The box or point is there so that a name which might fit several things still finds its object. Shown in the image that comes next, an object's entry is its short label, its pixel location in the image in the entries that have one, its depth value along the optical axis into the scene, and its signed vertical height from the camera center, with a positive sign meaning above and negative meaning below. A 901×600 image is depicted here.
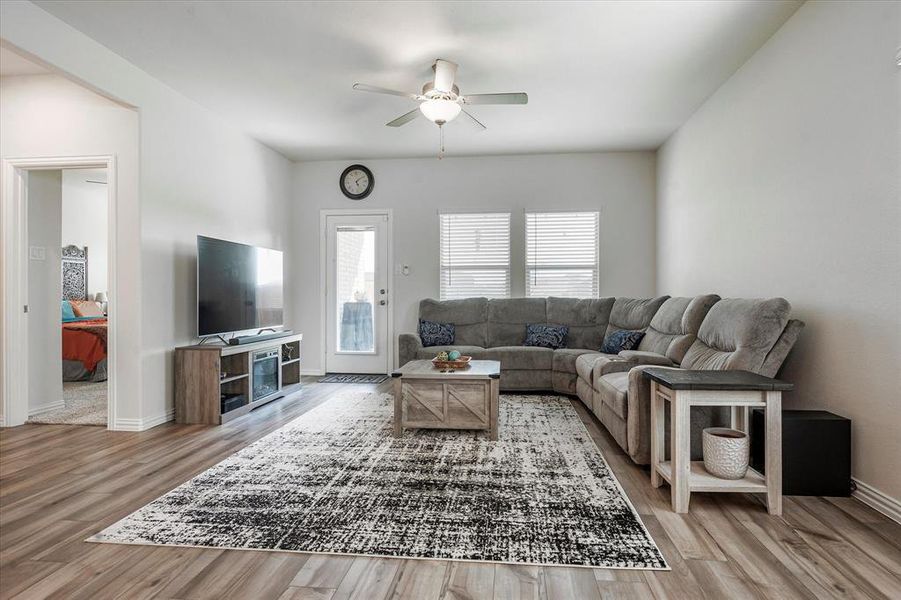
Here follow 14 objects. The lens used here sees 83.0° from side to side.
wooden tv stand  4.07 -0.74
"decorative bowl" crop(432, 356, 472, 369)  3.79 -0.53
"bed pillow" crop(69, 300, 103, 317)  7.23 -0.22
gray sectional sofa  2.80 -0.38
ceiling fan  3.57 +1.40
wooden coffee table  3.59 -0.76
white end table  2.33 -0.59
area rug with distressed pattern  2.04 -1.01
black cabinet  2.52 -0.80
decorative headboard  7.52 +0.30
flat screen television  4.23 +0.05
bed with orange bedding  6.03 -0.71
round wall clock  6.48 +1.42
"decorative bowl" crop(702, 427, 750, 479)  2.39 -0.76
